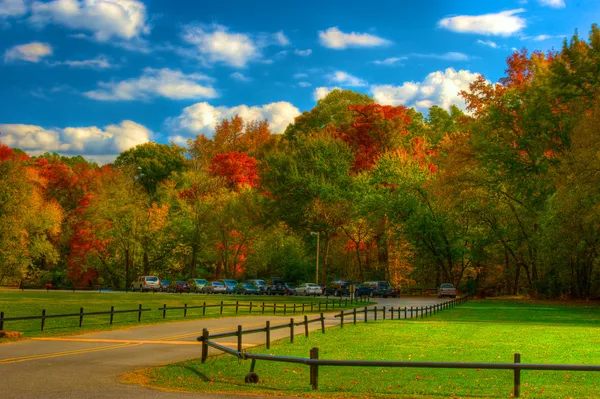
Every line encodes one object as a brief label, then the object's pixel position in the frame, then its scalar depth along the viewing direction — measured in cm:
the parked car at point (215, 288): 6831
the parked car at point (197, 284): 7019
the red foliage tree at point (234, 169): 8906
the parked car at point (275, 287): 7121
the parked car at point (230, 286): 6962
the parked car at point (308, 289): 6794
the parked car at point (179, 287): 7066
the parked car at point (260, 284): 7139
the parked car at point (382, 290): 6569
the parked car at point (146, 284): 7112
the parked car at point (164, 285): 7302
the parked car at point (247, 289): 6962
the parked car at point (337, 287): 6788
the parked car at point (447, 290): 6328
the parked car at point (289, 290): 7044
